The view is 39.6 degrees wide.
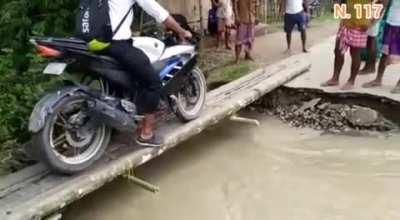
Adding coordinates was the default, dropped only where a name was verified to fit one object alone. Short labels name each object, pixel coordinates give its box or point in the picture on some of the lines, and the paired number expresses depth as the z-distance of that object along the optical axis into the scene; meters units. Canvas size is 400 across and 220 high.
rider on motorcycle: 4.39
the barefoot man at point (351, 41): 6.86
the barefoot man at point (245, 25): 9.16
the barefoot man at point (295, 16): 9.49
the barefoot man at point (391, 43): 6.90
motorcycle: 3.98
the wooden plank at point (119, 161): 3.65
